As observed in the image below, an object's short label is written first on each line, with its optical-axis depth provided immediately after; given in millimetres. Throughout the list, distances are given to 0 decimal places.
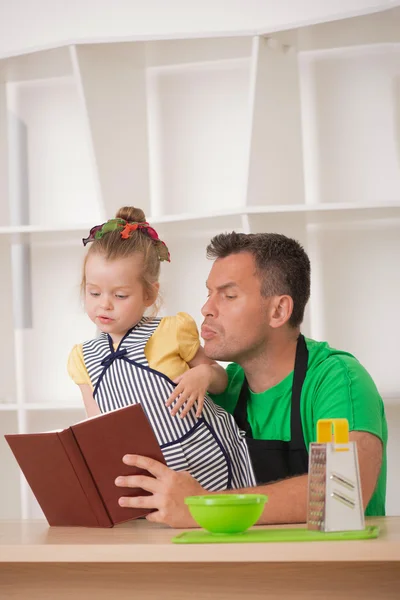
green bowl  2888
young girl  3728
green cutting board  2835
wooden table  2792
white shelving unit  5182
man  3646
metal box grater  2885
